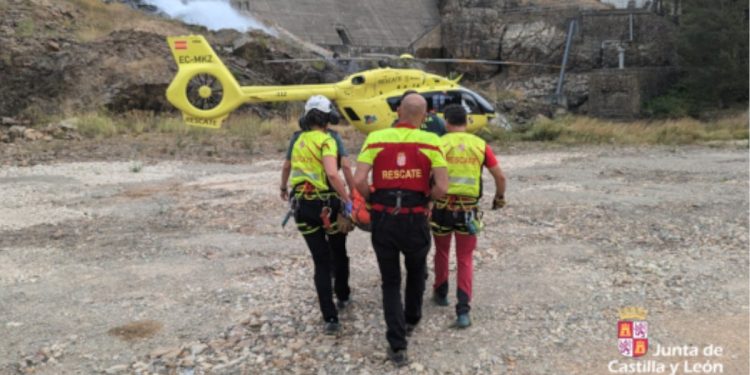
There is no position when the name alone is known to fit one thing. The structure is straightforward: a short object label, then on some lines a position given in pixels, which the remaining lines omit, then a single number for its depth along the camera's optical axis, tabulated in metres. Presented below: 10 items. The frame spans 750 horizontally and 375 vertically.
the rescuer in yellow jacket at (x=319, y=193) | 3.99
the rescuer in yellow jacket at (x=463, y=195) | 4.11
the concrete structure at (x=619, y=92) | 29.12
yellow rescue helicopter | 14.36
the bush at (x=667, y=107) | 28.73
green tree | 27.55
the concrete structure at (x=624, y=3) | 33.86
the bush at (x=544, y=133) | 18.78
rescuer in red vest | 3.54
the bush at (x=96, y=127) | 17.56
